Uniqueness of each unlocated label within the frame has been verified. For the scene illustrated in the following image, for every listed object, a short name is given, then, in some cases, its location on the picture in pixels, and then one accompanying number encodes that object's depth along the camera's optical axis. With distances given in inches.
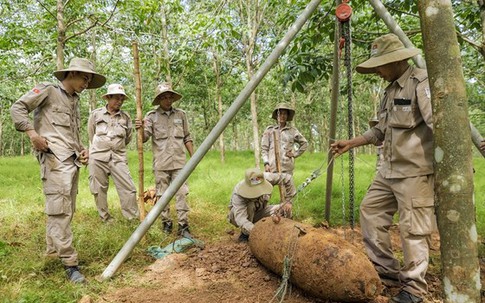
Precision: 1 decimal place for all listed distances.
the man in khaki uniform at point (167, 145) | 190.0
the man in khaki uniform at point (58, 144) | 127.2
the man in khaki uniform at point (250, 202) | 165.5
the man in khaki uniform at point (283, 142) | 233.5
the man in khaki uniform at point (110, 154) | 195.9
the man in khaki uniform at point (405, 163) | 107.9
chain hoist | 138.9
